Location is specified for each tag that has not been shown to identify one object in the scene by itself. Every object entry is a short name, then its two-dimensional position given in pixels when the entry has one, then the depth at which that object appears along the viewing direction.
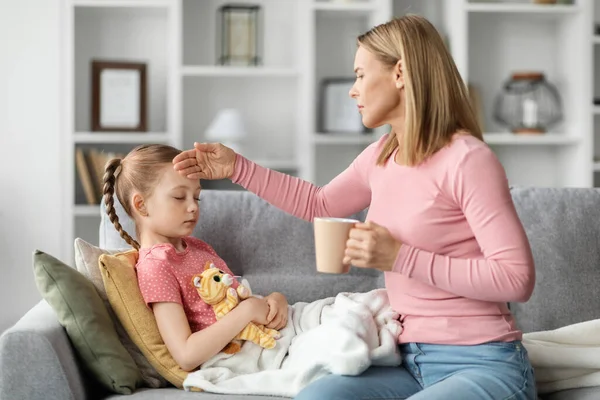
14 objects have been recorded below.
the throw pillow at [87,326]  1.91
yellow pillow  1.96
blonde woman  1.62
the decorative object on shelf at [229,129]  4.12
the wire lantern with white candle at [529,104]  4.40
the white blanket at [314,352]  1.79
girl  1.94
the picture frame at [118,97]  4.14
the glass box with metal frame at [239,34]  4.28
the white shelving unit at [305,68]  4.17
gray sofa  2.34
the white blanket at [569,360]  1.98
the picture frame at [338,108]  4.32
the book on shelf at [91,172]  4.04
